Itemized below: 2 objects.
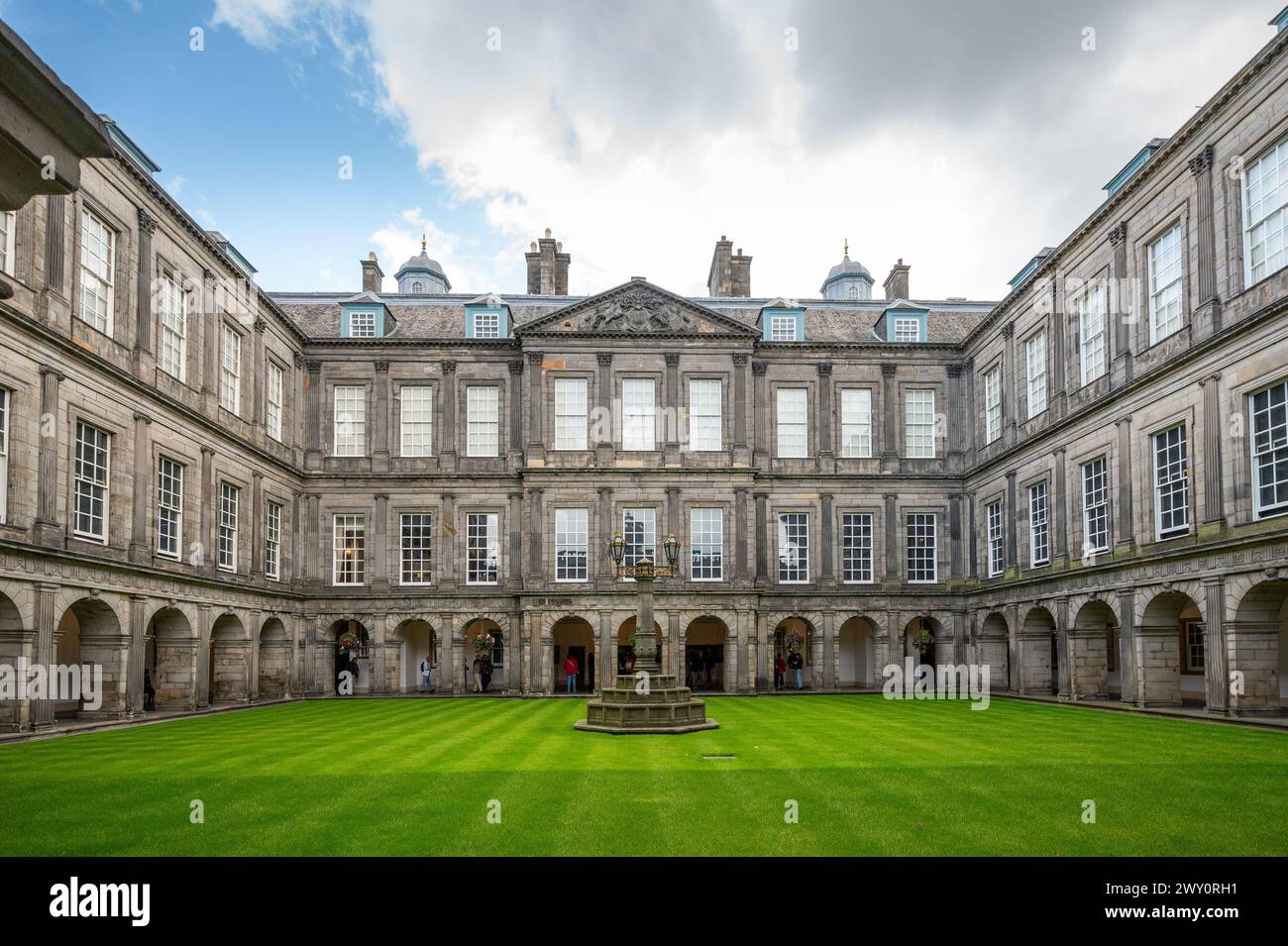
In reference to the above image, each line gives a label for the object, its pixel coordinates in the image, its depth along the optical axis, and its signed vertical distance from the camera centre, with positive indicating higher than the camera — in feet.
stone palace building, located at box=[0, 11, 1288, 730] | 68.85 +9.25
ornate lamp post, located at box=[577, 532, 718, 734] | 64.08 -9.57
